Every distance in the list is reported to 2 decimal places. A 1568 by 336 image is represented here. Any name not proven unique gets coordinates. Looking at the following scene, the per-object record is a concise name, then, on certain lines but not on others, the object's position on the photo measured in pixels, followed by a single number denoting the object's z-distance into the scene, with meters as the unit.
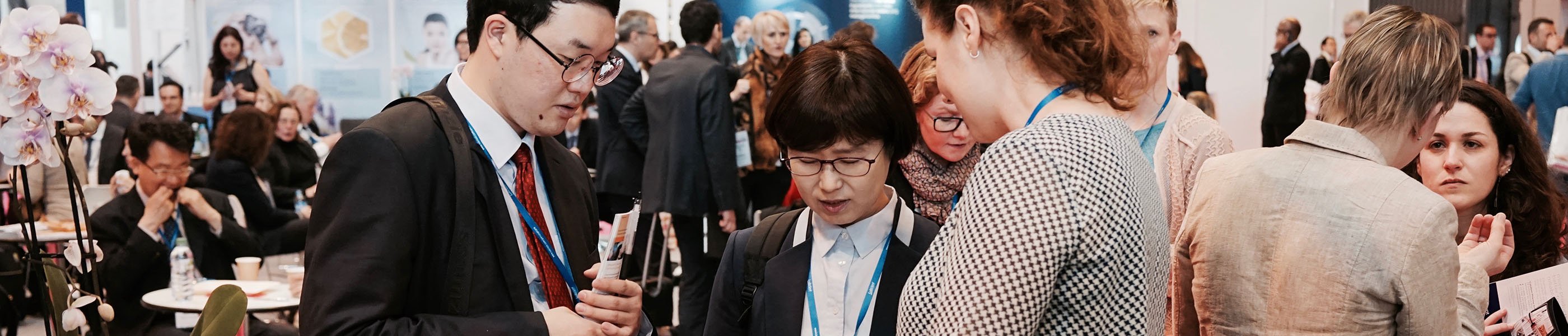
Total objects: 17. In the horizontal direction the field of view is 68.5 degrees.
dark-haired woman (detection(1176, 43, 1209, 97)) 8.84
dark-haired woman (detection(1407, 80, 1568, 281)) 2.52
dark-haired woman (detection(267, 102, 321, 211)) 6.55
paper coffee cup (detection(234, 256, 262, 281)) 4.34
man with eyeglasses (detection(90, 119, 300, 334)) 4.14
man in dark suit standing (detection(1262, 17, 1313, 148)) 9.06
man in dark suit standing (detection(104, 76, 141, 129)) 6.70
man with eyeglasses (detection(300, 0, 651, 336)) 1.43
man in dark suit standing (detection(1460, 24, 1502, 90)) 9.38
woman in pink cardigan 2.39
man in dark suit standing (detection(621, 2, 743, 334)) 5.27
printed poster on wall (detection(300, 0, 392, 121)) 8.80
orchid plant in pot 1.28
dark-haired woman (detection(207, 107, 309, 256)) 5.38
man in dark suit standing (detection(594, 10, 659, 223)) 5.79
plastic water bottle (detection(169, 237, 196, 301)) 3.87
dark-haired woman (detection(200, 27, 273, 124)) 8.55
